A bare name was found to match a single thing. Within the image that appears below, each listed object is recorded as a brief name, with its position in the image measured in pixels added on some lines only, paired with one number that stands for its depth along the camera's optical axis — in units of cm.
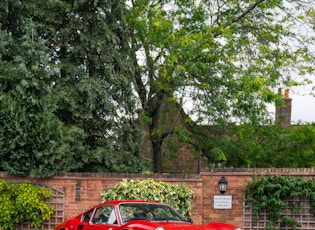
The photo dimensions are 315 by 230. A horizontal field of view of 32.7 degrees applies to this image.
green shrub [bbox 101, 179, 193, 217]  1396
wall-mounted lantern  1383
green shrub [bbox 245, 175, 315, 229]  1326
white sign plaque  1389
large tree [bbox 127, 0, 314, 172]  1711
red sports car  959
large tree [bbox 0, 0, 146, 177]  1490
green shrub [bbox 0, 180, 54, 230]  1442
